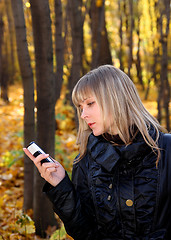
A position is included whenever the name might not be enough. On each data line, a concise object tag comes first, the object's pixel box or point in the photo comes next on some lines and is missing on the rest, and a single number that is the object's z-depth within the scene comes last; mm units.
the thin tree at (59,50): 5308
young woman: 1786
